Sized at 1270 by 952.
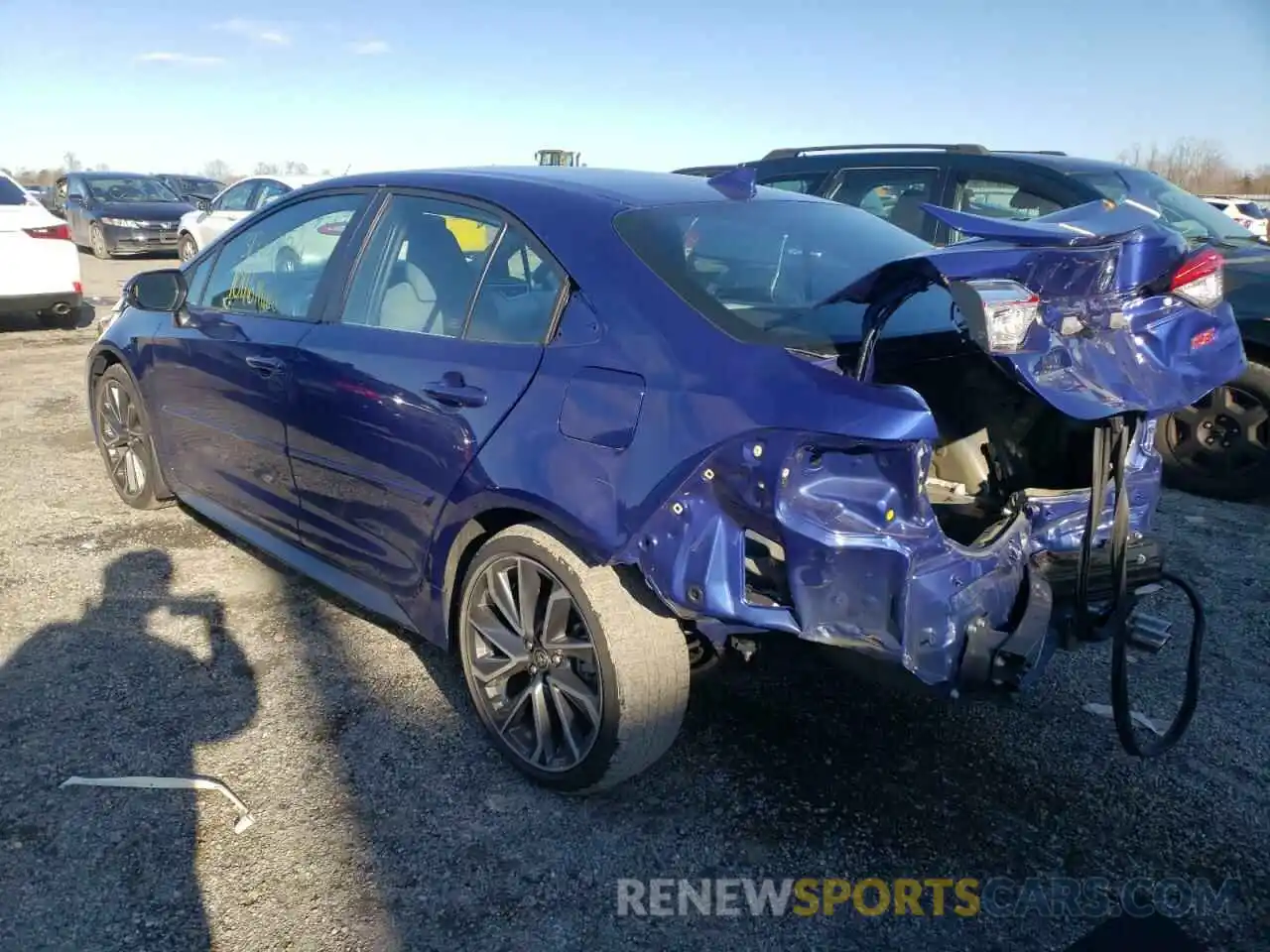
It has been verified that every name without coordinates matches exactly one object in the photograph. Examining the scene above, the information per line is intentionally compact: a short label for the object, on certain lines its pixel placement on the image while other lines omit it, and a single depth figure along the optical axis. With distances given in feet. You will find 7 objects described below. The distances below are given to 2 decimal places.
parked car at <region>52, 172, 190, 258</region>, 56.75
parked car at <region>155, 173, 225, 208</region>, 76.59
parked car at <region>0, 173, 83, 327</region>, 30.50
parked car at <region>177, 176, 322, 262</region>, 48.83
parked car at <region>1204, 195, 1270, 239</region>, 42.75
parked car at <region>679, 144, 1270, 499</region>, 16.92
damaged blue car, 7.18
